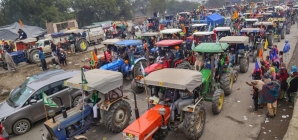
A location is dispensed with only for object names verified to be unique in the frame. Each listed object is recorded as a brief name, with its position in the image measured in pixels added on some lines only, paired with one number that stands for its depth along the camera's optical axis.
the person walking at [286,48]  11.30
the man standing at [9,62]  14.47
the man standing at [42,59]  13.76
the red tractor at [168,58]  10.10
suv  7.32
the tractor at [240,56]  10.79
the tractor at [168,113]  5.22
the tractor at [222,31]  14.66
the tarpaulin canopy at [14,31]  23.47
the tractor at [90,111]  5.97
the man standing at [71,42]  18.63
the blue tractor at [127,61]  11.06
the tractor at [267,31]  15.34
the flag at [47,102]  5.70
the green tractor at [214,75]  7.29
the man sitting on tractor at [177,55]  10.48
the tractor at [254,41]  13.08
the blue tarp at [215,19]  22.43
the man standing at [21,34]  18.12
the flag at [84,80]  6.09
